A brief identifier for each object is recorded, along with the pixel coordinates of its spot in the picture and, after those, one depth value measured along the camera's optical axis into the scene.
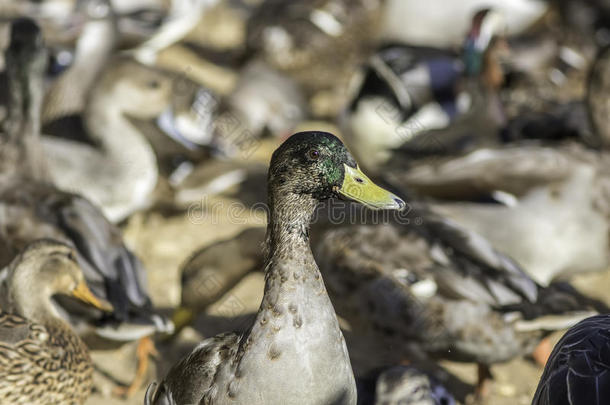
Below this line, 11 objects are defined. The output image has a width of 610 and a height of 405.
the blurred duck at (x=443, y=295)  7.48
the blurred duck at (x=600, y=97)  10.65
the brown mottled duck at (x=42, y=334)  6.29
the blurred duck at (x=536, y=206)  9.16
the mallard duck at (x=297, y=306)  5.32
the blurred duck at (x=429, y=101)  11.24
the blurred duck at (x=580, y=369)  5.12
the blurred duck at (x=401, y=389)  6.66
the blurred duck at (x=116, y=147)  9.73
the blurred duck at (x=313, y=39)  13.83
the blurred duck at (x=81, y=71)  11.02
